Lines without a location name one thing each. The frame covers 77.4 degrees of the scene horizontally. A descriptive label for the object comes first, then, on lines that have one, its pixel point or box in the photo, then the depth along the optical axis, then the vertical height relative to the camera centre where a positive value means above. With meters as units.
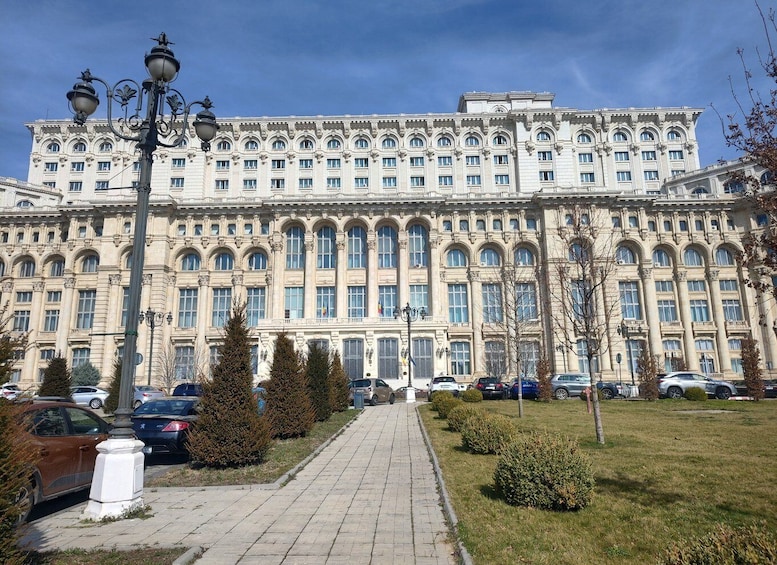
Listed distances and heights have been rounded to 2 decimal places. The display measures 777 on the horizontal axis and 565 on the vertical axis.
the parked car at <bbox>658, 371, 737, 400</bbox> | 30.27 -1.28
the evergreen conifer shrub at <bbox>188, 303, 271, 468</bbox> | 10.59 -1.09
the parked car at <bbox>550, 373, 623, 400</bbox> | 33.21 -1.36
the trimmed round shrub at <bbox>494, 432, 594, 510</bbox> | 7.26 -1.64
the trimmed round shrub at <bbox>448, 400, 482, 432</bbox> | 15.67 -1.52
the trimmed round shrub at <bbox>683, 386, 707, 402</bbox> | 27.67 -1.65
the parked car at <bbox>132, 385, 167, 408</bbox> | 29.59 -1.21
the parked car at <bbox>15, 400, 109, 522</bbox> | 7.56 -1.20
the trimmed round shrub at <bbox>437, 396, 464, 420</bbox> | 19.94 -1.53
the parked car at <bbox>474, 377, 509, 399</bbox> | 32.84 -1.35
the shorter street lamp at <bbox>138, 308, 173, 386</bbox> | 37.25 +5.44
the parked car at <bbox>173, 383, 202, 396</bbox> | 29.94 -0.97
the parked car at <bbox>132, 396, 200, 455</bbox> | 11.83 -1.38
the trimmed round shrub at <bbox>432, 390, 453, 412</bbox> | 21.63 -1.25
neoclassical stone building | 52.28 +13.95
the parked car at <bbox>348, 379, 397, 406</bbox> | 31.34 -1.26
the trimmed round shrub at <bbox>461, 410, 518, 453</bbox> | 11.95 -1.59
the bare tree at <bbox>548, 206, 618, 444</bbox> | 14.47 +3.16
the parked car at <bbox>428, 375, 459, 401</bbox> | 35.03 -1.10
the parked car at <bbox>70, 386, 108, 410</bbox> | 33.41 -1.45
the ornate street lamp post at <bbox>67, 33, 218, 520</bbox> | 7.26 +2.47
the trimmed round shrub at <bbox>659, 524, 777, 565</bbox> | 3.33 -1.30
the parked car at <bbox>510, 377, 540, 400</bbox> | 32.88 -1.43
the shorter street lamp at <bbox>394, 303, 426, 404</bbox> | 48.78 +5.74
